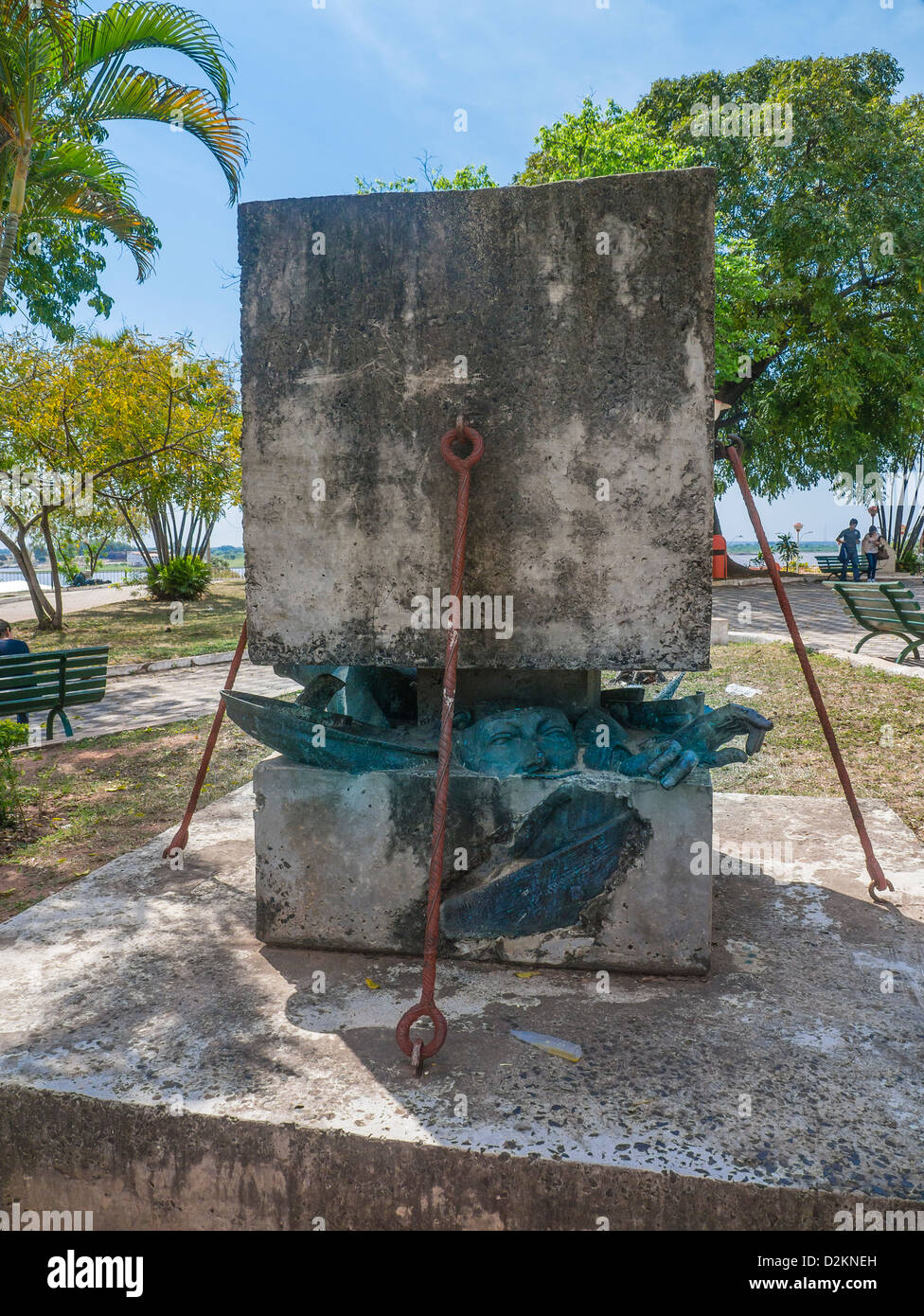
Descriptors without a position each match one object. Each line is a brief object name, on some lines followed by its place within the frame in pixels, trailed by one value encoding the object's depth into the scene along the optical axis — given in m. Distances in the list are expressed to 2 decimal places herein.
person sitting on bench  7.70
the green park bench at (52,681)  6.68
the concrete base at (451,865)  2.46
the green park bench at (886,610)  8.87
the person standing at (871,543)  23.72
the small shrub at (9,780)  4.96
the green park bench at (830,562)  23.69
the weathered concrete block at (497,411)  2.36
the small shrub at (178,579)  22.83
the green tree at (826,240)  17.72
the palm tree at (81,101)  6.67
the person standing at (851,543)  21.84
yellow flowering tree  14.88
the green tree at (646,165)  16.67
